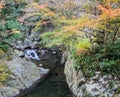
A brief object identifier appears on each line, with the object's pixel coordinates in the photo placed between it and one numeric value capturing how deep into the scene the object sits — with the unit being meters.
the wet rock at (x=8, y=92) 13.48
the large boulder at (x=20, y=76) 13.92
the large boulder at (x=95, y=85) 12.12
